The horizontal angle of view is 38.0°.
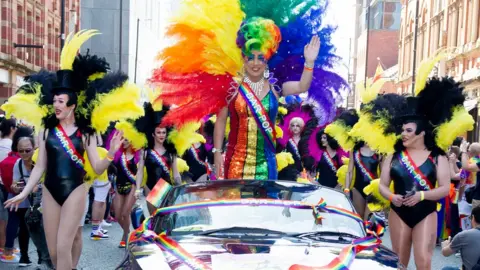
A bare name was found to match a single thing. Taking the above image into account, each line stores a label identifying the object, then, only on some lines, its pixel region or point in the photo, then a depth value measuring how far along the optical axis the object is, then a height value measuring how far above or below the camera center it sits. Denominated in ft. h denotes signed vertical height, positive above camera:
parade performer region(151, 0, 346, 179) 20.30 +1.20
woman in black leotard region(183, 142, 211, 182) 36.60 -3.11
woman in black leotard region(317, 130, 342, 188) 34.65 -2.59
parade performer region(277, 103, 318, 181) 33.73 -0.80
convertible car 12.71 -2.58
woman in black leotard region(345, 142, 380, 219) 30.89 -2.66
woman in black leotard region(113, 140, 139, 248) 30.67 -3.62
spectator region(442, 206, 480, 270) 19.30 -3.73
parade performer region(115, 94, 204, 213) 28.32 -1.53
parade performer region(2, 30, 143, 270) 19.44 -0.55
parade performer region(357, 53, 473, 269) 19.81 -1.43
